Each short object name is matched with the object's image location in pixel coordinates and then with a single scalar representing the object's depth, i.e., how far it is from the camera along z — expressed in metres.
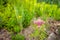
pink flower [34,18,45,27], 1.93
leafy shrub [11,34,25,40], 1.72
